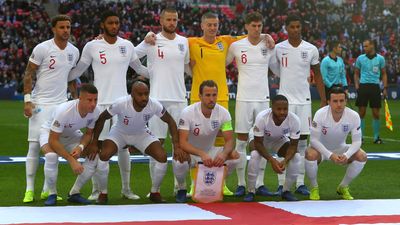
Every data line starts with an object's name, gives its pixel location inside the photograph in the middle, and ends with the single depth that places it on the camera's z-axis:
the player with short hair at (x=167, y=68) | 19.37
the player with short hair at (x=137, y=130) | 17.79
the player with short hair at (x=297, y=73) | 19.94
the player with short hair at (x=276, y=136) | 18.27
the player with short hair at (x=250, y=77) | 19.76
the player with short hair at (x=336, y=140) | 18.39
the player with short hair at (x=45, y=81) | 18.29
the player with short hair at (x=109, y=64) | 18.91
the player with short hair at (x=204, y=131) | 17.99
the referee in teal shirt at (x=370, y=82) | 31.20
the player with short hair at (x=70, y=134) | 17.26
